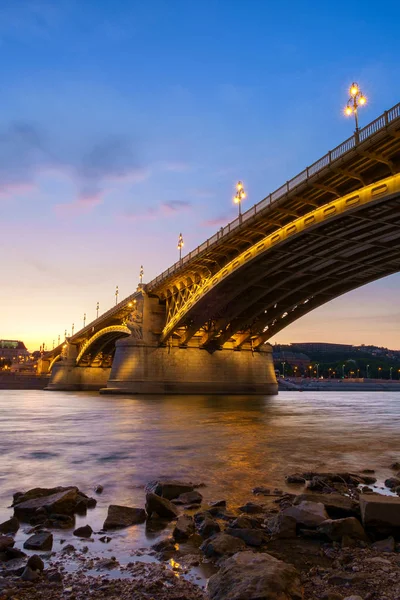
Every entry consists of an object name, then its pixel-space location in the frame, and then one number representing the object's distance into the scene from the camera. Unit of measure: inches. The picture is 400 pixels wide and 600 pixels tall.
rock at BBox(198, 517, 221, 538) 193.2
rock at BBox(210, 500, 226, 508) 237.5
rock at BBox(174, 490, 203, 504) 250.9
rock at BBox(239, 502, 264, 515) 226.9
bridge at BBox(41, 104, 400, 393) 1106.7
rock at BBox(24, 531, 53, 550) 173.6
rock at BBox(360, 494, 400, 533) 185.6
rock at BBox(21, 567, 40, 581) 143.4
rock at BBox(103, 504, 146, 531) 205.5
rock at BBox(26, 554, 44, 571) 150.6
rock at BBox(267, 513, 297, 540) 188.9
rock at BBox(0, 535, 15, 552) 169.6
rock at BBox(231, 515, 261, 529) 194.5
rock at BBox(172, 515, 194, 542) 190.2
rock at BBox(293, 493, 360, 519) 206.6
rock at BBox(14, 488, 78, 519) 221.7
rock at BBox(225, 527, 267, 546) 180.4
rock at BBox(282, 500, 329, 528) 194.2
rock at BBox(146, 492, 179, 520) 223.0
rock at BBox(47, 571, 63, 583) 143.2
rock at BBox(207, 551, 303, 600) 125.6
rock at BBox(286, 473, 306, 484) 305.6
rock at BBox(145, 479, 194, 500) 261.1
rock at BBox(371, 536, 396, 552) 171.1
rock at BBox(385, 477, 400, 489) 290.9
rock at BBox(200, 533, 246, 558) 168.6
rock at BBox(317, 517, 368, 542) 182.2
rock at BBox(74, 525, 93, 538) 191.9
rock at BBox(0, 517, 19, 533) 197.3
